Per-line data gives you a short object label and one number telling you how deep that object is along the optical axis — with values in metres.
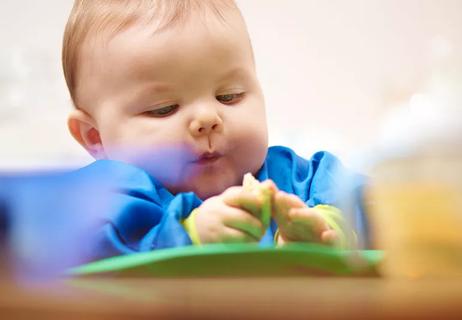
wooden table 0.56
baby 0.96
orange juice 0.76
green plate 0.76
